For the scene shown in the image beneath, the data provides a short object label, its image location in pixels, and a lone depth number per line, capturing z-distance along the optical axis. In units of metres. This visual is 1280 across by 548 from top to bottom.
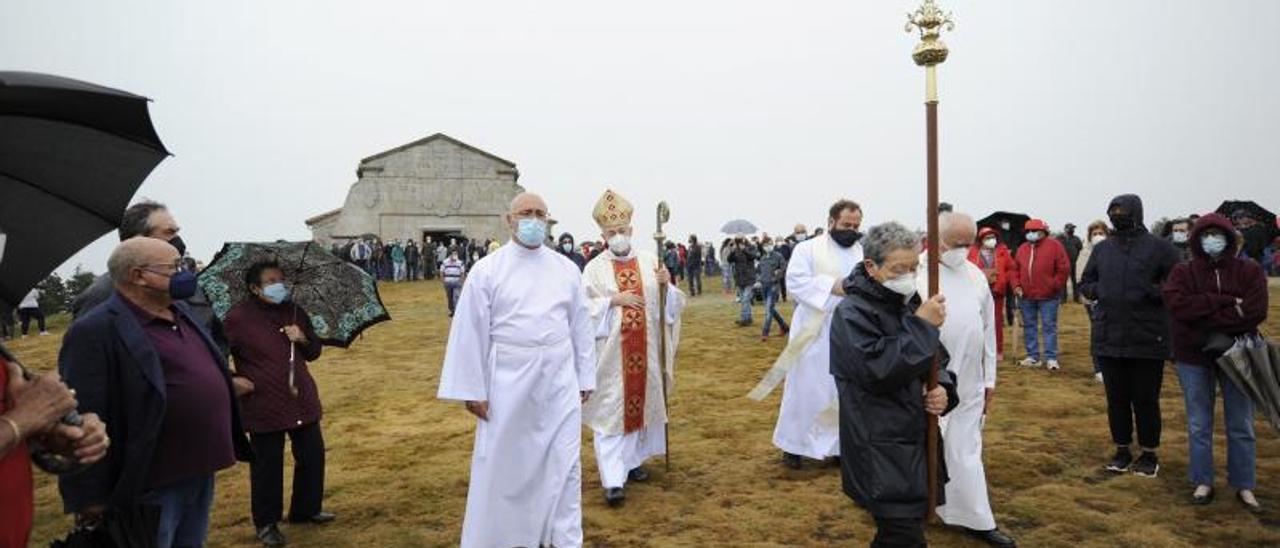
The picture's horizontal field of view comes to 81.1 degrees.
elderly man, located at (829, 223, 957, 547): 2.93
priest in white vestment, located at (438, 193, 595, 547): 3.96
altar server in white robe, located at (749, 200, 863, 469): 5.35
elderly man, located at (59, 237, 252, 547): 2.72
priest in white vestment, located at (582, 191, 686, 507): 5.25
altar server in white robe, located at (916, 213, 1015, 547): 4.04
